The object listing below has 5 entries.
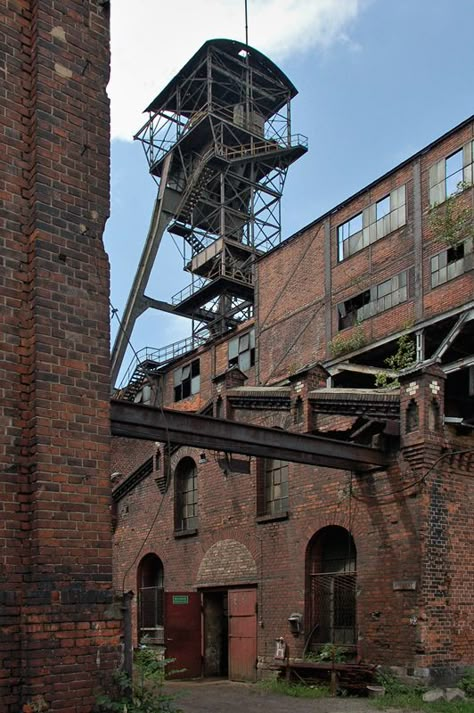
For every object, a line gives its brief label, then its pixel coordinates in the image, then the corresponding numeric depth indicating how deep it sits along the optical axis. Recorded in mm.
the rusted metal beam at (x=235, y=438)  10656
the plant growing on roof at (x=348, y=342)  25234
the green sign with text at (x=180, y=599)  18484
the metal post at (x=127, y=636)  7398
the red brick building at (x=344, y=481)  14031
